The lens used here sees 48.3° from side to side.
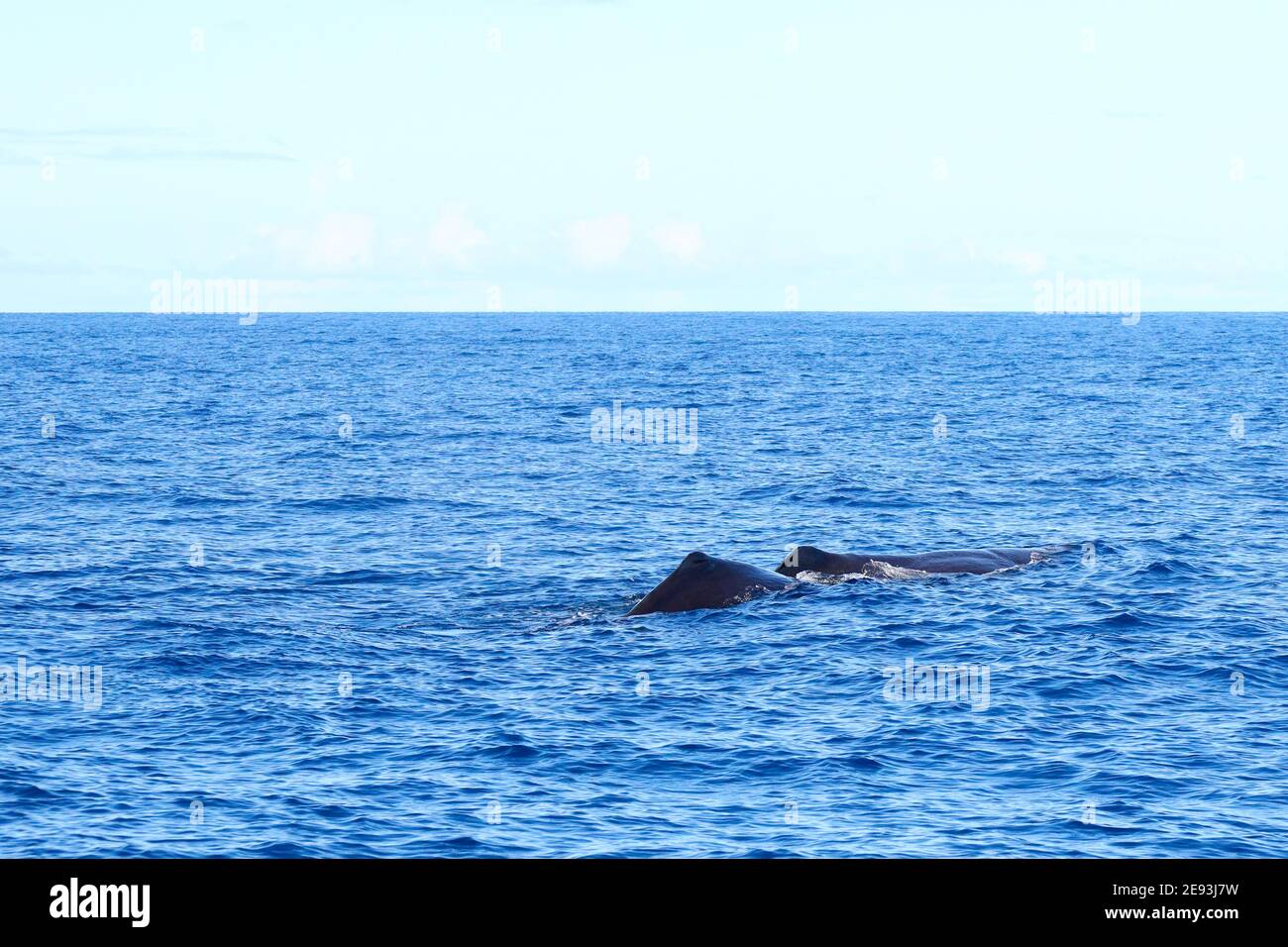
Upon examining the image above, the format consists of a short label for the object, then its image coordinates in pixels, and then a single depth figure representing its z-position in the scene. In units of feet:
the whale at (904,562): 112.68
